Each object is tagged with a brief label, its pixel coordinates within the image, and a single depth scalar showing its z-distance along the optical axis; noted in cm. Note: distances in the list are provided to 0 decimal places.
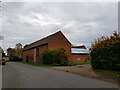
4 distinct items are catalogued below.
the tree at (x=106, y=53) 776
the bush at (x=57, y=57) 1778
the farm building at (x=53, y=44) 2287
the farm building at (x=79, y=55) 2764
